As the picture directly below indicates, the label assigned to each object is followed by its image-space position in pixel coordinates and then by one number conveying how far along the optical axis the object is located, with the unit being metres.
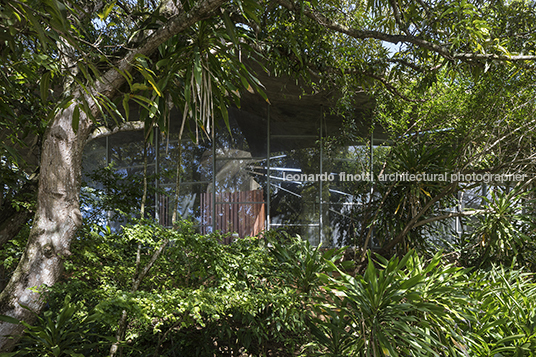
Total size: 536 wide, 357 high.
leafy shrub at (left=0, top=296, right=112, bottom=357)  1.68
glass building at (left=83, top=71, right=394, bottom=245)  7.03
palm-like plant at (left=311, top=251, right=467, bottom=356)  1.96
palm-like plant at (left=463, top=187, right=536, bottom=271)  3.87
